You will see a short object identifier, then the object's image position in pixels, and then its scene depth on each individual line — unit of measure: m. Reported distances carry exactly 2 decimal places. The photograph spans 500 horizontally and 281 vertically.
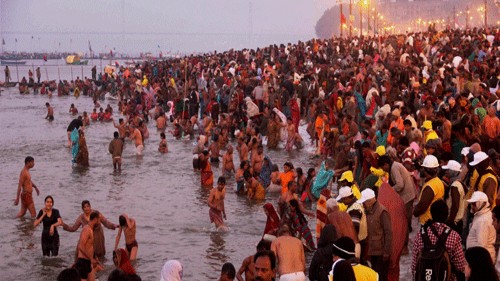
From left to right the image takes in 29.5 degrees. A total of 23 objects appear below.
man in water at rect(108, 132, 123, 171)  23.47
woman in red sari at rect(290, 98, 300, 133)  26.17
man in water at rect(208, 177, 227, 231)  15.15
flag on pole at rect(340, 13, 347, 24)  55.24
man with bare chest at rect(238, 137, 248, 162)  21.58
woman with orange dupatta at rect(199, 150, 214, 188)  20.51
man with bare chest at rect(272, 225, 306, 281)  9.66
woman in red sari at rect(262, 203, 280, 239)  12.37
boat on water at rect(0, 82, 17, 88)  76.91
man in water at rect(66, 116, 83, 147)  25.38
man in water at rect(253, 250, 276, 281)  8.80
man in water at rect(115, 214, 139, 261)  13.38
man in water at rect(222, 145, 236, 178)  20.98
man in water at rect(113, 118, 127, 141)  29.46
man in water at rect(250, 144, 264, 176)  19.94
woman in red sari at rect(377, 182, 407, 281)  10.56
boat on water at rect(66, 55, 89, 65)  168.11
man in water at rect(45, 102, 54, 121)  40.59
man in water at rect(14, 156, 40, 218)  16.97
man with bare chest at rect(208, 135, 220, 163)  23.78
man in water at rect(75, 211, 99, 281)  12.38
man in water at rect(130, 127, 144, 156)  26.69
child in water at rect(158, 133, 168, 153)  27.08
